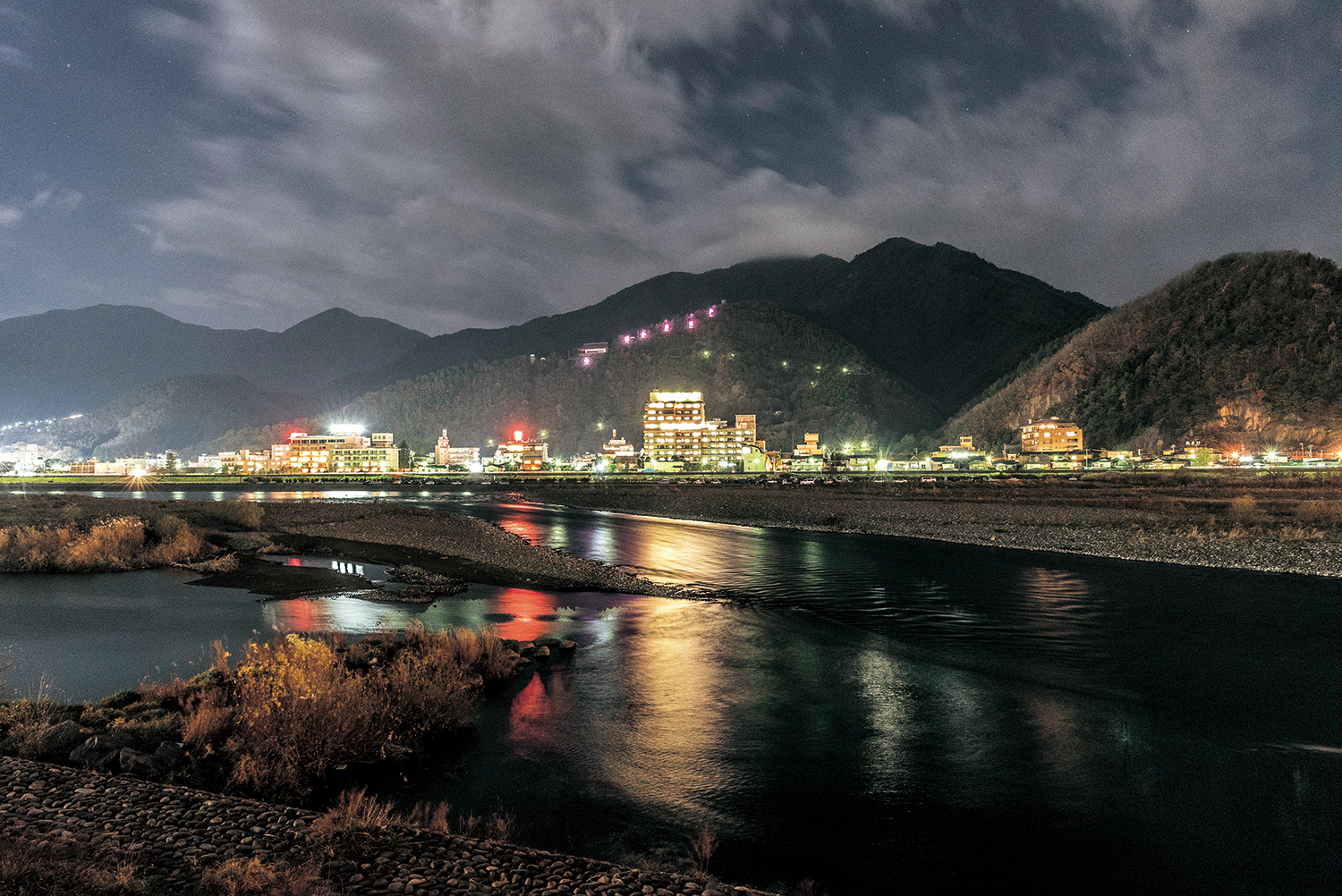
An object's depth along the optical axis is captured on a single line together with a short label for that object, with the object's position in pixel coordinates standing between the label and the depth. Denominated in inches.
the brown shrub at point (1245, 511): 1780.3
